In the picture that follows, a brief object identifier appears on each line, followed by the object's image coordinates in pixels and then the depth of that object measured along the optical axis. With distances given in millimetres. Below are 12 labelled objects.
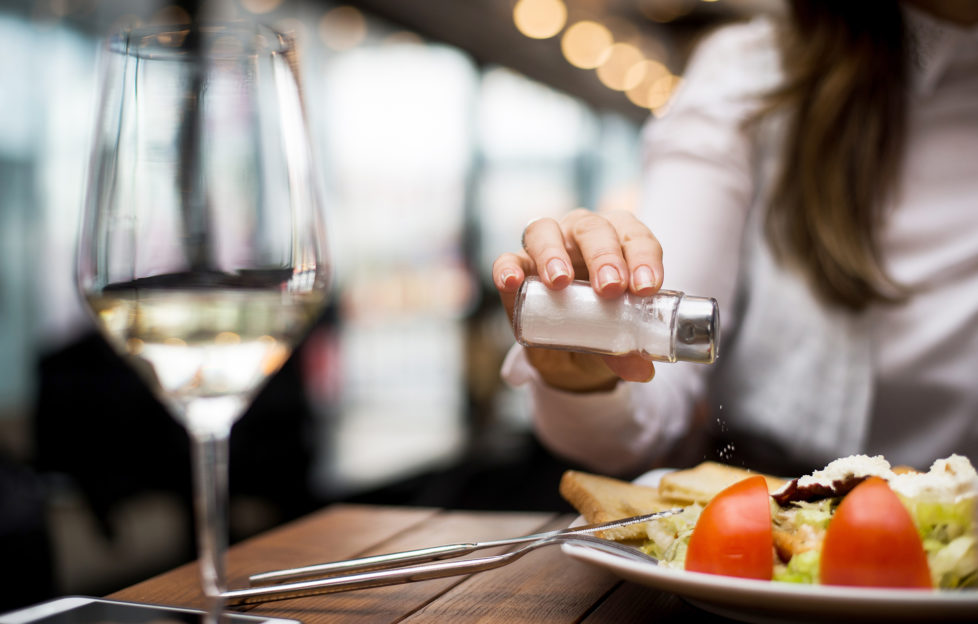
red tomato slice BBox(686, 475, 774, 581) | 428
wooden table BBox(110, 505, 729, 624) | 509
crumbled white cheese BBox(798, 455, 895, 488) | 462
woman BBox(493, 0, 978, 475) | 1131
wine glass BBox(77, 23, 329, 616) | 345
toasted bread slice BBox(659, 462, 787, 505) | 560
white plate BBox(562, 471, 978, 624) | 349
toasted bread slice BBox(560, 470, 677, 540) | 583
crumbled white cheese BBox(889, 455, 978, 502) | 433
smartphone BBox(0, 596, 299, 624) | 432
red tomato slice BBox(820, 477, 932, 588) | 385
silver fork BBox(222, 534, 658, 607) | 482
